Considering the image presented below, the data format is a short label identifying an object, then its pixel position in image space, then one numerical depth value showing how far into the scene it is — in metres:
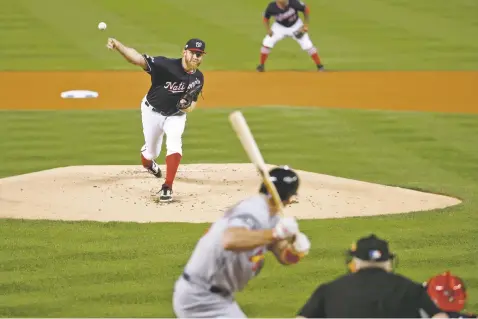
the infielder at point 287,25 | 45.00
